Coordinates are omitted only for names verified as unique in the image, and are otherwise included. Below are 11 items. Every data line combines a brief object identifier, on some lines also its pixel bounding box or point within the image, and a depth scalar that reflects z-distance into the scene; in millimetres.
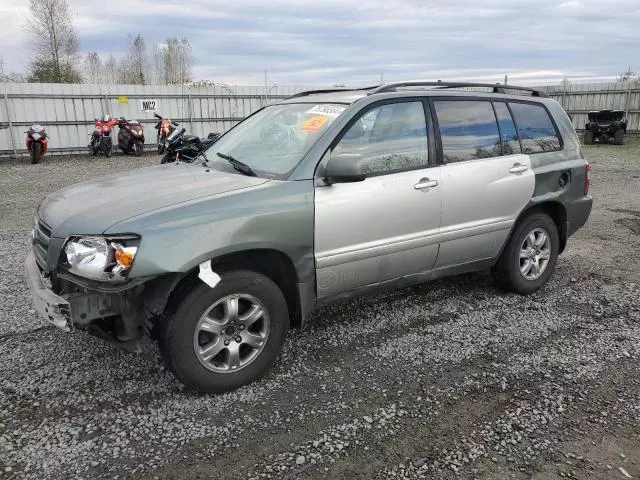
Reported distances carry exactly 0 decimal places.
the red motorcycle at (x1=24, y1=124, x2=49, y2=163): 14180
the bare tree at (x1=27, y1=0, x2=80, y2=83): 30000
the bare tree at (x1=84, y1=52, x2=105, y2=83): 36156
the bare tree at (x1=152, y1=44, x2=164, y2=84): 41281
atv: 18609
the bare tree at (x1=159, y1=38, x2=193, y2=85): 40938
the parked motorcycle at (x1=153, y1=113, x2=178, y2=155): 16281
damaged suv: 2959
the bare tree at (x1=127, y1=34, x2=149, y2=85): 40688
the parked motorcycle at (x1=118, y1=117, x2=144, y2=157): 16266
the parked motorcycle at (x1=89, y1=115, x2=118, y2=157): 15781
